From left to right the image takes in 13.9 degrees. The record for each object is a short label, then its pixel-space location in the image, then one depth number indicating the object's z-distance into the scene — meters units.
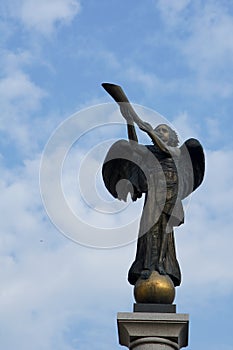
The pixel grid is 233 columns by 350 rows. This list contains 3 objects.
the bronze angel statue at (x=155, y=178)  18.58
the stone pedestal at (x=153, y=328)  17.38
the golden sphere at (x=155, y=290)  17.80
